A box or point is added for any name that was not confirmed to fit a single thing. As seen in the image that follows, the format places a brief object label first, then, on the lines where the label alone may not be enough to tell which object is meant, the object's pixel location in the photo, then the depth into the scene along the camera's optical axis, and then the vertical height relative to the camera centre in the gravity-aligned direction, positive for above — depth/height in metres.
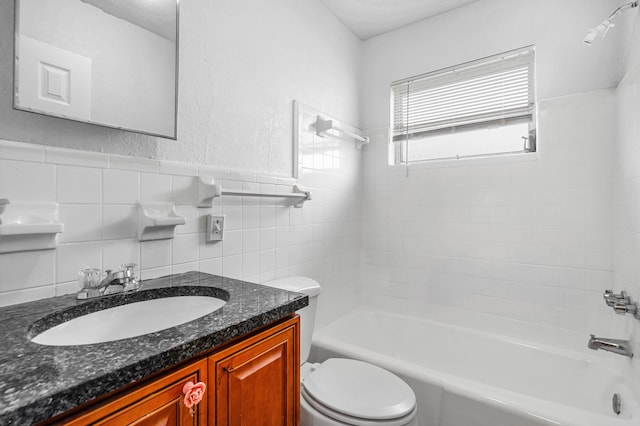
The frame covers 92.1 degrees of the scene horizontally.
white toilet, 1.17 -0.75
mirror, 0.85 +0.48
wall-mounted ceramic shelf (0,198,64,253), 0.81 -0.04
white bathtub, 1.23 -0.82
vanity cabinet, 0.53 -0.38
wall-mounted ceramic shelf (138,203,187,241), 1.08 -0.03
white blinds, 1.98 +0.83
